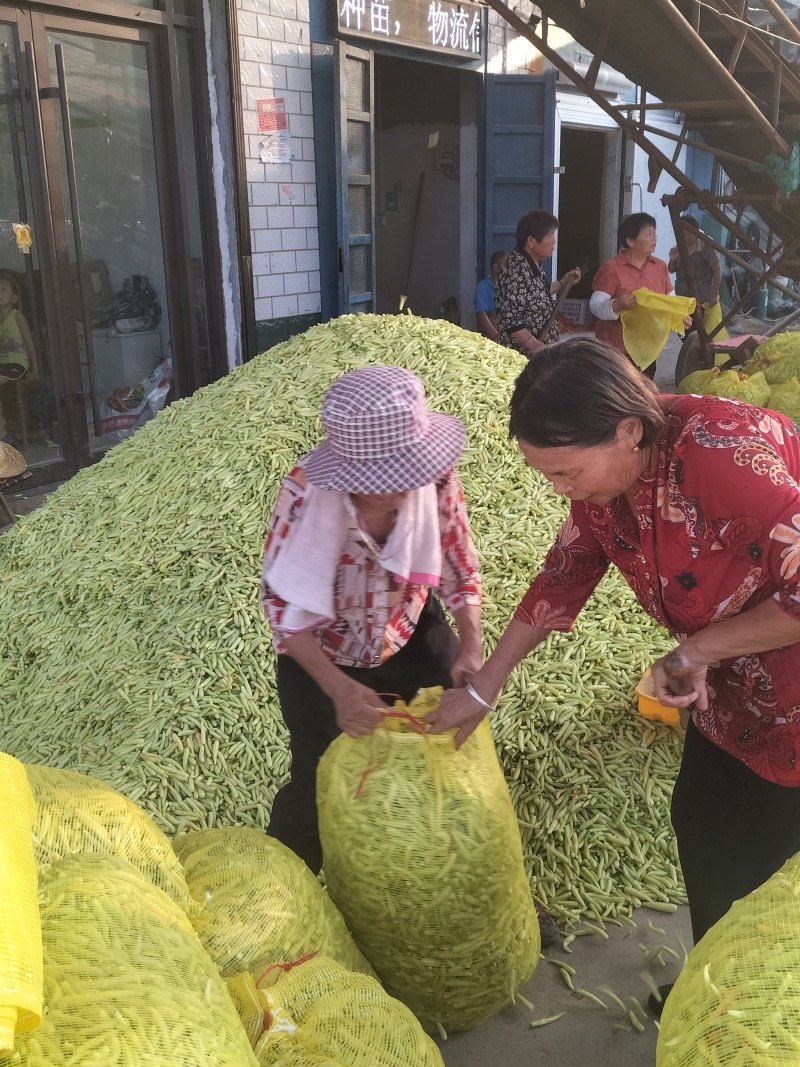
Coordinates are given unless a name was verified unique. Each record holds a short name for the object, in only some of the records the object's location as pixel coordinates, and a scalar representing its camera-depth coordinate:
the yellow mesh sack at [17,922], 1.13
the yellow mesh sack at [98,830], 1.79
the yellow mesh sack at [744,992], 1.24
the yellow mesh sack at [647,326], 6.30
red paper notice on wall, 7.09
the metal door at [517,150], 9.90
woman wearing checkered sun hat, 2.03
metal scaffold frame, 6.57
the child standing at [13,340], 5.77
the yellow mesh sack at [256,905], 1.87
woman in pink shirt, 6.58
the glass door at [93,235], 5.73
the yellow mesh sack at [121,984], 1.23
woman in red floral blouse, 1.73
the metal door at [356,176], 7.43
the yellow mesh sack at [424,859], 2.08
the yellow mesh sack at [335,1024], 1.65
